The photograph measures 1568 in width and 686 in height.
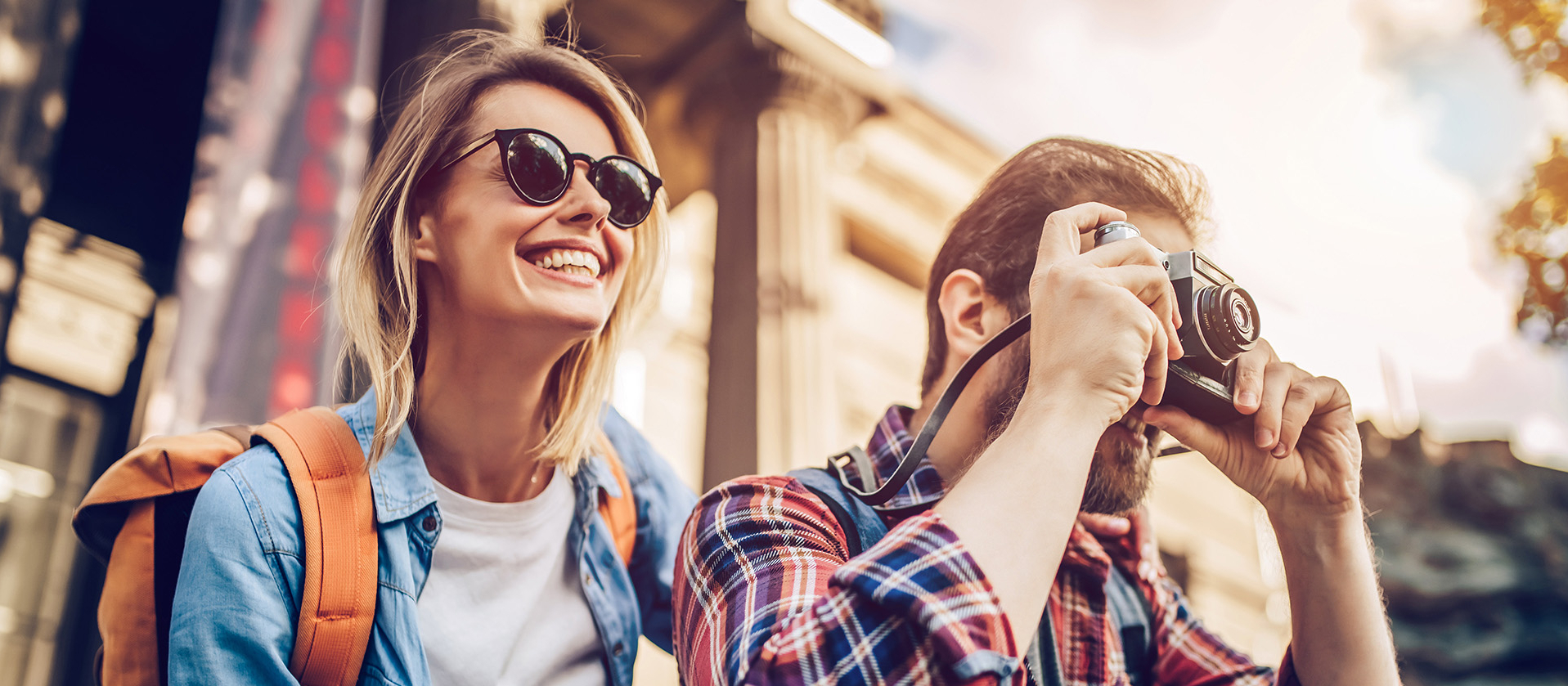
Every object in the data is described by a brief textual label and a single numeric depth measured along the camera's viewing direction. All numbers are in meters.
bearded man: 0.94
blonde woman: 1.41
